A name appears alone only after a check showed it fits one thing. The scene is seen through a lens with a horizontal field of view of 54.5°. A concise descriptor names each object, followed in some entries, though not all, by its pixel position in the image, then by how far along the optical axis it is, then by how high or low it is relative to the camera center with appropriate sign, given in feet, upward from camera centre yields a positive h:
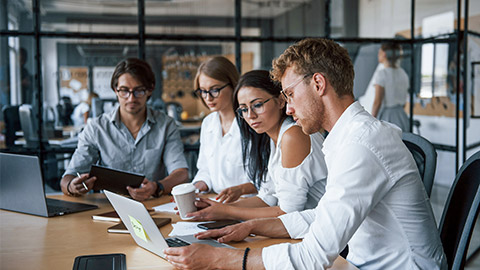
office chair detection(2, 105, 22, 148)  11.23 -0.71
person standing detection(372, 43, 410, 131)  13.39 +0.16
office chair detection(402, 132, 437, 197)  6.33 -0.87
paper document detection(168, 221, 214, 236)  5.76 -1.72
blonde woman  9.27 -0.81
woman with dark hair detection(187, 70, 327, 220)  6.28 -0.95
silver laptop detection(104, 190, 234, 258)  4.65 -1.44
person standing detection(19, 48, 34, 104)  11.19 +0.30
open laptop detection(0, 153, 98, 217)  6.61 -1.41
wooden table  4.81 -1.76
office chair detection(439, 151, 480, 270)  4.45 -1.26
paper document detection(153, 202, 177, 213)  7.10 -1.77
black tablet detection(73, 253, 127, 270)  4.58 -1.70
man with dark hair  9.29 -0.90
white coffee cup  6.10 -1.38
